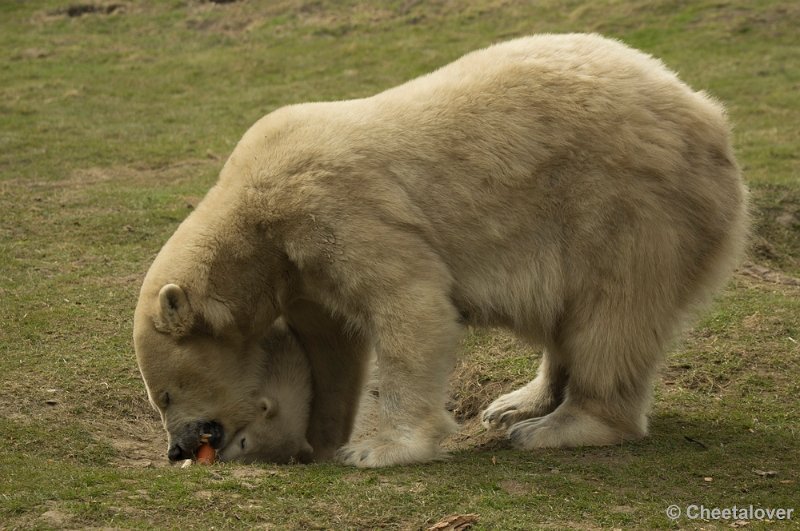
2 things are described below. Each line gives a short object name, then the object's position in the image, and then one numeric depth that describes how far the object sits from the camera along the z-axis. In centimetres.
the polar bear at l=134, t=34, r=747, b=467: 1066
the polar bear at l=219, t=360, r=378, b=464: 1156
